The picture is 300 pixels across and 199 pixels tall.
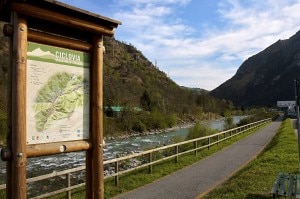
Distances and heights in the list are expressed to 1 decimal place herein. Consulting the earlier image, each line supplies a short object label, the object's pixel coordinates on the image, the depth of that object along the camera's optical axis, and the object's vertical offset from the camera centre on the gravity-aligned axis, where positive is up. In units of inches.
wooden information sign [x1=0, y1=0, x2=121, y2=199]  111.1 +12.6
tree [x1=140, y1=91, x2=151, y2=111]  2612.5 +55.6
